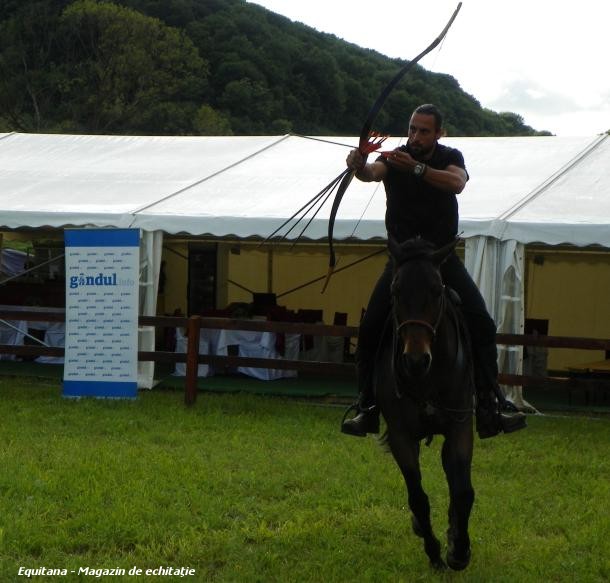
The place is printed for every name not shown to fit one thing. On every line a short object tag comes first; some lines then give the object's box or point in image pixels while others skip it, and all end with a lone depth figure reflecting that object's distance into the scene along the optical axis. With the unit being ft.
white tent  35.04
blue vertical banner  36.22
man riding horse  17.43
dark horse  15.57
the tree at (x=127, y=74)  172.76
